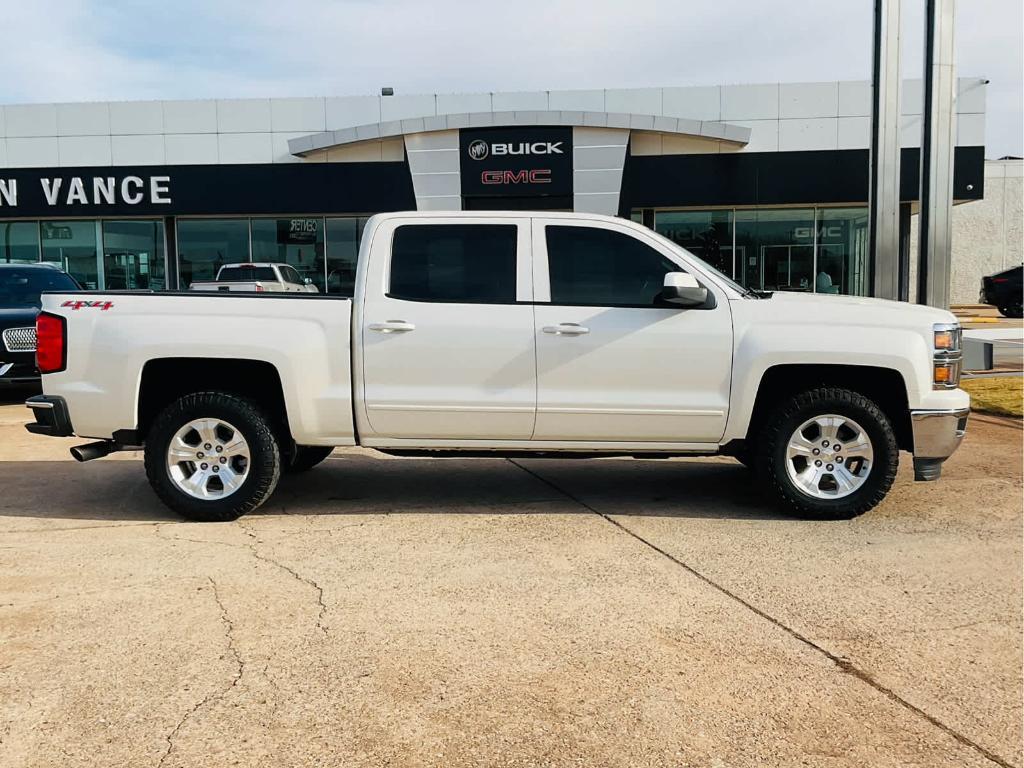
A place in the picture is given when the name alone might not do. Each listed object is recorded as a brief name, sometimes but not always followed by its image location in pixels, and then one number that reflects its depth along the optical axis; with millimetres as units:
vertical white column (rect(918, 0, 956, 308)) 13352
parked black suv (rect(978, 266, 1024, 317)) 30844
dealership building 23969
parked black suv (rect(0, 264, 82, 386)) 11492
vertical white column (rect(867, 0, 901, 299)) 13914
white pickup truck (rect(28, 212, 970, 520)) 5980
